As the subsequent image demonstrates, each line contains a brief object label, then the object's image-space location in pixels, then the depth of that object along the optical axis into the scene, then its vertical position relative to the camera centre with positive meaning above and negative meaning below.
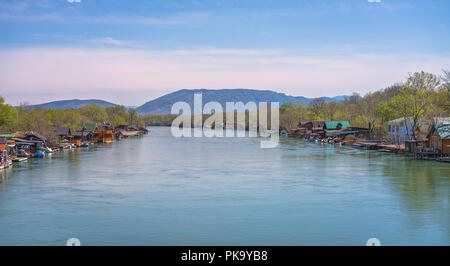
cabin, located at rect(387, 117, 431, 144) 75.00 -1.08
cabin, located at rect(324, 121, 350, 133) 115.88 -0.59
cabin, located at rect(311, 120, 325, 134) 124.41 -0.84
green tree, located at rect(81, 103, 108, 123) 163.38 +3.54
